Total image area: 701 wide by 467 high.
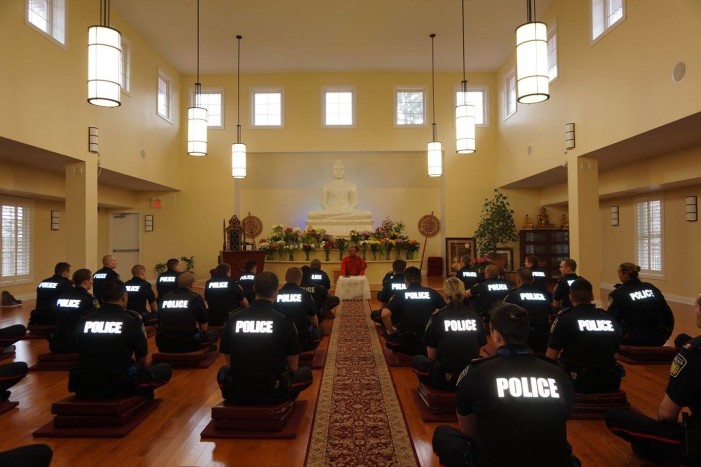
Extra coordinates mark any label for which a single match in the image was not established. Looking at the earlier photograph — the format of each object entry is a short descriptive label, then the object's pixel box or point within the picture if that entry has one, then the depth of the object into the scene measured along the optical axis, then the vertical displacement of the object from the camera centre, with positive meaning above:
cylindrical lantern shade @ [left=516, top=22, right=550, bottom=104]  4.57 +1.74
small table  9.29 -0.99
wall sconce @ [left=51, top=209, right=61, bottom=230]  11.31 +0.54
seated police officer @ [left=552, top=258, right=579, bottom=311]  5.47 -0.57
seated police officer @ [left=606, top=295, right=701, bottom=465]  2.33 -1.03
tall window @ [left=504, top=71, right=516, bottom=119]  12.60 +4.00
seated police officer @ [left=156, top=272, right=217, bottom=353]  4.74 -0.84
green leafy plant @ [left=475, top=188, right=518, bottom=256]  12.93 +0.26
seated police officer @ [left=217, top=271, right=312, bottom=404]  3.12 -0.75
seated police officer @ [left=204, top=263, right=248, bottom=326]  5.82 -0.71
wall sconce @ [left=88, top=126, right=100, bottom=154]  8.68 +1.92
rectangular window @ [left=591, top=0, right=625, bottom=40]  7.62 +3.79
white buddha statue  13.28 +0.83
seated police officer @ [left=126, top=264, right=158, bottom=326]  5.95 -0.65
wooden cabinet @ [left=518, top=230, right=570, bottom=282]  12.48 -0.27
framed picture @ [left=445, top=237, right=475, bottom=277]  13.74 -0.32
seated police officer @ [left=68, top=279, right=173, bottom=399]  3.26 -0.78
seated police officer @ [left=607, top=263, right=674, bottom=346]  4.68 -0.77
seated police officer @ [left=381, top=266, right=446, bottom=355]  4.53 -0.71
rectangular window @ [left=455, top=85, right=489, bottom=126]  13.84 +4.12
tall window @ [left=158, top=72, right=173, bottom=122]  12.55 +4.02
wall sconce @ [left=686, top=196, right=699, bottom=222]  8.70 +0.51
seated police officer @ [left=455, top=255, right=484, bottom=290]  6.80 -0.57
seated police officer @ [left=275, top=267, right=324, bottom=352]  4.70 -0.64
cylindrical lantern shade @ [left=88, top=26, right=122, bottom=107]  4.78 +1.83
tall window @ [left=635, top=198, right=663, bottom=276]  9.79 +0.03
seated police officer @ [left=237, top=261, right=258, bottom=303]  6.67 -0.61
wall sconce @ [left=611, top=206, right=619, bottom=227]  11.31 +0.50
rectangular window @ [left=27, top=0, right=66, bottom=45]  7.34 +3.75
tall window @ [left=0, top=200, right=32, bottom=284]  9.83 -0.01
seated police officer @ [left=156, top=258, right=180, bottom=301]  6.37 -0.52
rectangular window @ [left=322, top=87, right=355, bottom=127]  14.01 +4.03
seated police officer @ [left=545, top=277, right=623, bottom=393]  3.41 -0.78
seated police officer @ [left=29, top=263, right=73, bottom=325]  5.65 -0.64
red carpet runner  2.91 -1.36
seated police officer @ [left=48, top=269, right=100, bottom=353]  4.79 -0.71
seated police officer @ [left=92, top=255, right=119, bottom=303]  6.28 -0.42
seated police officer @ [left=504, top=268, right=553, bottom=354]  4.70 -0.69
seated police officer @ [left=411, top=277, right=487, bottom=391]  3.42 -0.74
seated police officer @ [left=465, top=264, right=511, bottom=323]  5.61 -0.64
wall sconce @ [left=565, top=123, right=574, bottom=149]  8.76 +1.93
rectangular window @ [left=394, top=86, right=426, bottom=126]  13.95 +4.02
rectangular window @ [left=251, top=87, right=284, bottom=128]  13.98 +4.03
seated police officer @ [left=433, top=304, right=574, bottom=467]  1.89 -0.68
